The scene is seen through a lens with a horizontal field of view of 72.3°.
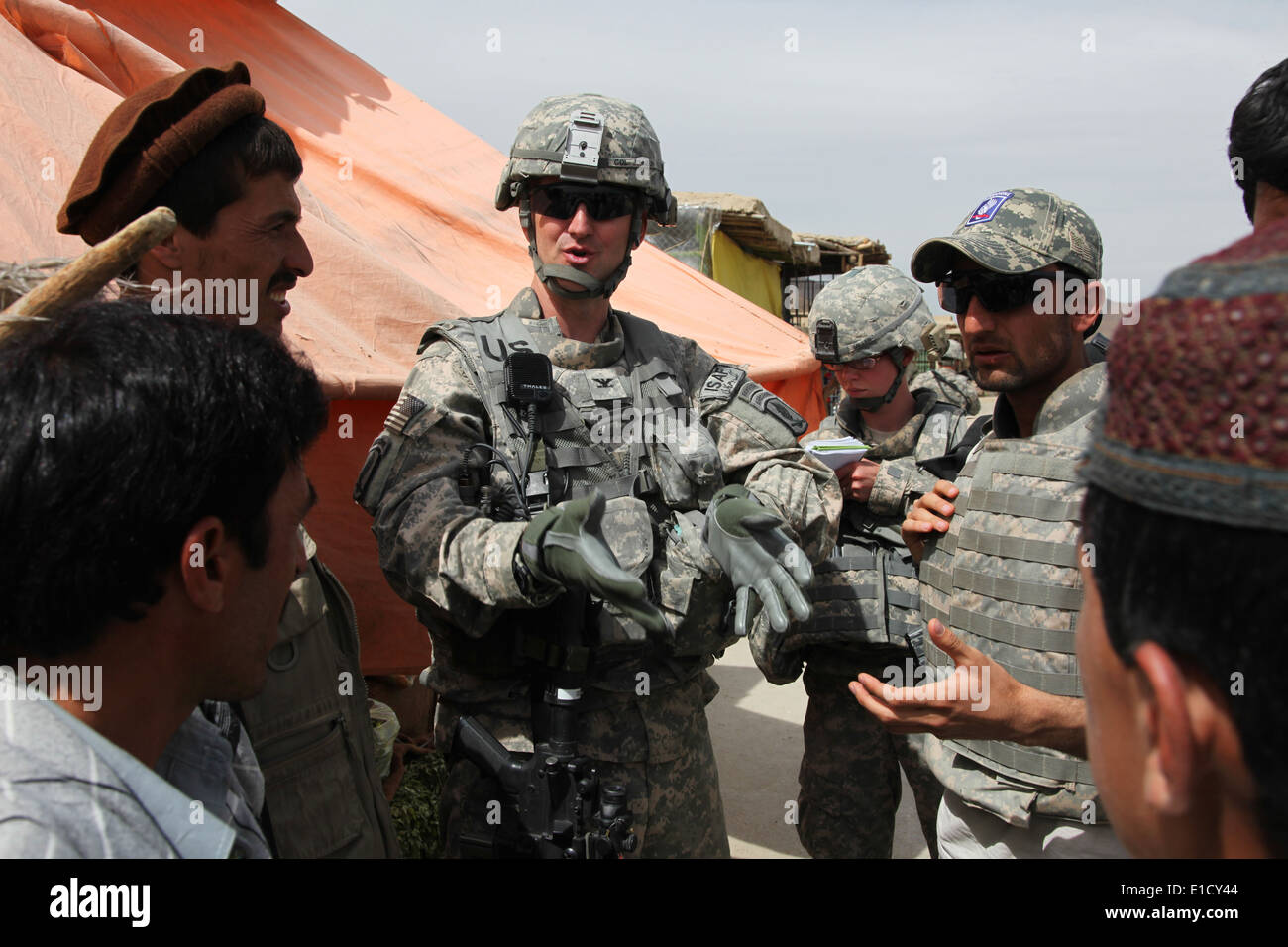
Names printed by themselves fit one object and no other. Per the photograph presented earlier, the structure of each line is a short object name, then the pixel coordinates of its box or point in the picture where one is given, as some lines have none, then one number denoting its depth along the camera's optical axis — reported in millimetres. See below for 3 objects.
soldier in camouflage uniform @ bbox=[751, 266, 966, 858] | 2896
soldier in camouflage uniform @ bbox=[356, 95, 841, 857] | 1995
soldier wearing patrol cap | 1729
